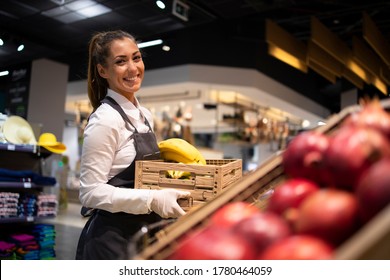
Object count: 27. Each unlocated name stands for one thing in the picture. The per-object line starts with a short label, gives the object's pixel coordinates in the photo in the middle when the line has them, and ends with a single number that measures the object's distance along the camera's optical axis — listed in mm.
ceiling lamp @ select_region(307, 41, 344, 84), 6117
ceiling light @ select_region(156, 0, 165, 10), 5461
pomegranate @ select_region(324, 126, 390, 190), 629
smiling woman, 1576
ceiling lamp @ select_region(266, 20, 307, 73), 5703
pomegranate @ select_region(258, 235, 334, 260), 559
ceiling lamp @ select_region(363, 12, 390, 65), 5070
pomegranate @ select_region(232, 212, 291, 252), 613
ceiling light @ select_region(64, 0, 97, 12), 5464
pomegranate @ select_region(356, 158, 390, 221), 564
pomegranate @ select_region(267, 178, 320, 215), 698
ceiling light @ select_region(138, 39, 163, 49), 6809
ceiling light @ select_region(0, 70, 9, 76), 6770
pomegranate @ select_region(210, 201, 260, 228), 718
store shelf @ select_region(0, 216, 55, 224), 4320
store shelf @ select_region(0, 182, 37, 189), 4261
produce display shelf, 488
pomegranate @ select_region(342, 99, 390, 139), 677
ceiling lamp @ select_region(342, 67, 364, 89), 7254
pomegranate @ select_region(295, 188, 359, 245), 589
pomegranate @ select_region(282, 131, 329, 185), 716
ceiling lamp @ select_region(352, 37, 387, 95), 6005
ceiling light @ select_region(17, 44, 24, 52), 6457
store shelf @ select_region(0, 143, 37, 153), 4266
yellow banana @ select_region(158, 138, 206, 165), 1936
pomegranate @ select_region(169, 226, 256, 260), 590
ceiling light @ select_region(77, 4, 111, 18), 5676
